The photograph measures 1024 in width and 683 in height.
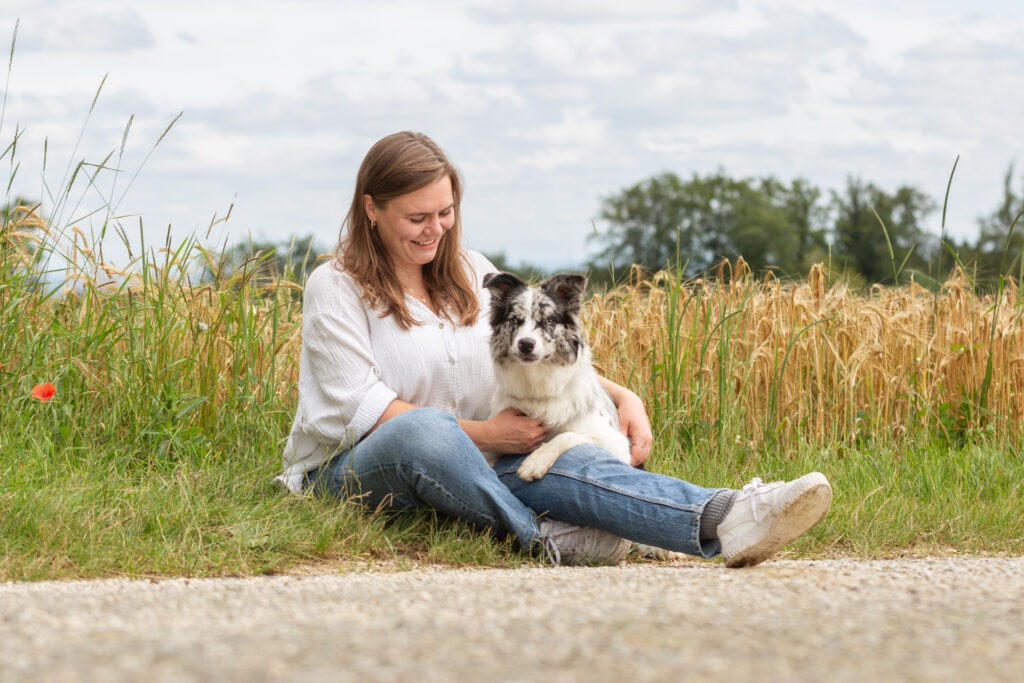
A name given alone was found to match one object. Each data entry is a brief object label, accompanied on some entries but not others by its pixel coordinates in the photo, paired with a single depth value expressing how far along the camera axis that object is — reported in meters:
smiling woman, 4.42
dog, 4.76
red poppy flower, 5.52
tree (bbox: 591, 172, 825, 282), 74.75
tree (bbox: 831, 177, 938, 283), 70.19
